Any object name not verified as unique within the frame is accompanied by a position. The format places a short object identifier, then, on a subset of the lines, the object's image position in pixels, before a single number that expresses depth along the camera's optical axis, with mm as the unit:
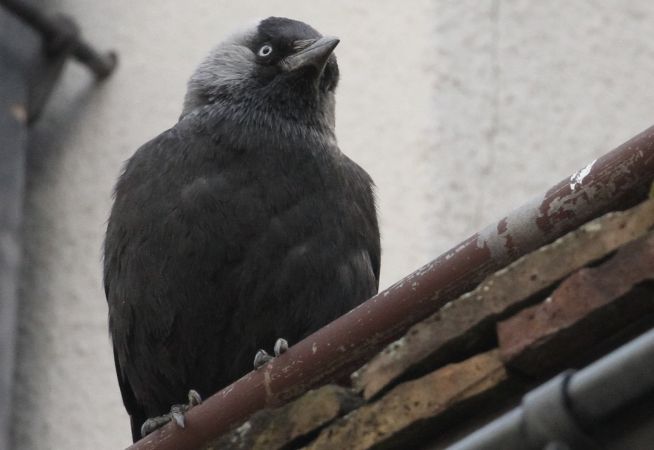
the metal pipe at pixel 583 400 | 5223
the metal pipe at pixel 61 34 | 17672
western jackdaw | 10016
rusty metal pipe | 6363
